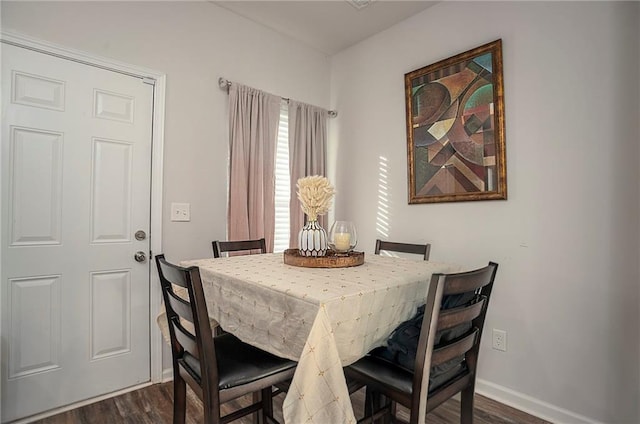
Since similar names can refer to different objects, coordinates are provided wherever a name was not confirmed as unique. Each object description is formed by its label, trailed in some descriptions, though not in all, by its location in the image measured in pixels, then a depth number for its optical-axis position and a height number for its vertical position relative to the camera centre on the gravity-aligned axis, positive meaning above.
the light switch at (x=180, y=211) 2.39 +0.06
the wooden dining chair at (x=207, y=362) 1.19 -0.54
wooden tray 1.61 -0.19
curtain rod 2.63 +1.02
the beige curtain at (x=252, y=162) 2.64 +0.45
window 3.00 +0.31
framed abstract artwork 2.22 +0.63
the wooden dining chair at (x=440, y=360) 1.12 -0.49
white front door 1.88 -0.06
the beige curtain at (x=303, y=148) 3.04 +0.65
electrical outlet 2.19 -0.75
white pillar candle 1.80 -0.10
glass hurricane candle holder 1.80 -0.09
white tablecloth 1.02 -0.32
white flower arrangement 1.71 +0.13
